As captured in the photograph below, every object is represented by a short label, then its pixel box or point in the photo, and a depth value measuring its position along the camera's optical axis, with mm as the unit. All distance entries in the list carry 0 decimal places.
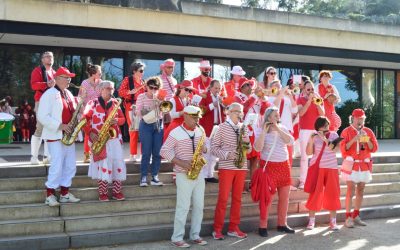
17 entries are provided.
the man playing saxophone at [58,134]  6496
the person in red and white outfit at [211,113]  7754
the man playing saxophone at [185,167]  6332
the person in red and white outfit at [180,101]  7301
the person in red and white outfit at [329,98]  8609
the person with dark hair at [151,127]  7316
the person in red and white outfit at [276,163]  6992
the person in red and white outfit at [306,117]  8406
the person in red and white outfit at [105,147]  6781
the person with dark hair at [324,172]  7426
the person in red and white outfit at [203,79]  8117
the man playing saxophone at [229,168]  6746
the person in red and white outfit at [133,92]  8406
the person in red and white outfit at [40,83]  7520
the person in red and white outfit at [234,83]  8322
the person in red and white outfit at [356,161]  7664
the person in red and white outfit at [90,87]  8181
